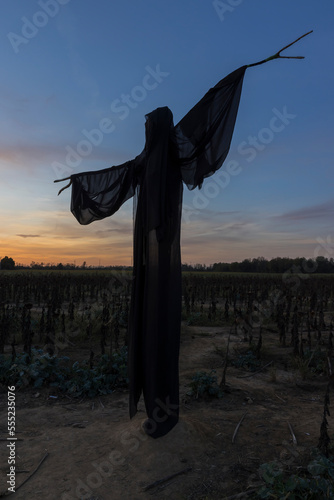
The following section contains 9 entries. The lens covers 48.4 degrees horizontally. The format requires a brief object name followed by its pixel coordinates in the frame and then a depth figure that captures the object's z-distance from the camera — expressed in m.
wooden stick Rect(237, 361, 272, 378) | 5.99
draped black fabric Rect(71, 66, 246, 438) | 3.37
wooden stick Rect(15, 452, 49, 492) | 2.88
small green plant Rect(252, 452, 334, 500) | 2.37
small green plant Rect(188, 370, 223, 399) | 4.86
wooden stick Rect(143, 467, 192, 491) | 2.78
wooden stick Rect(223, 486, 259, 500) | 2.58
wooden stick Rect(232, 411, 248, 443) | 3.58
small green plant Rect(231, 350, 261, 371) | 6.46
